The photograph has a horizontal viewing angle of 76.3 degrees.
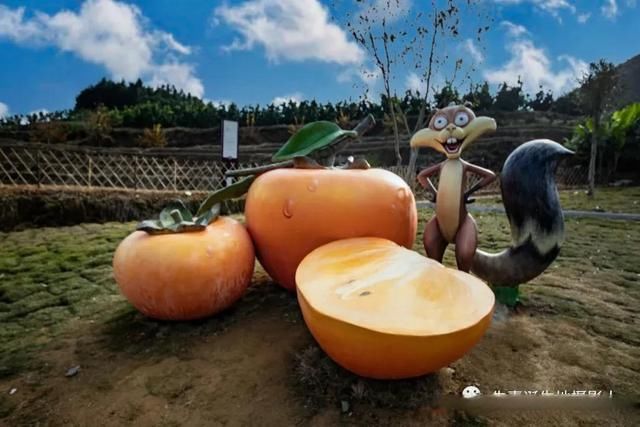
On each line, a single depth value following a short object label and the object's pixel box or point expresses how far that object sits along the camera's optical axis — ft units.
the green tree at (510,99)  112.03
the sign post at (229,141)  43.19
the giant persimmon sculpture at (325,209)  8.48
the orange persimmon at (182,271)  8.57
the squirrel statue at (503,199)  8.03
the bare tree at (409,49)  40.83
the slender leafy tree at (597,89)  46.78
